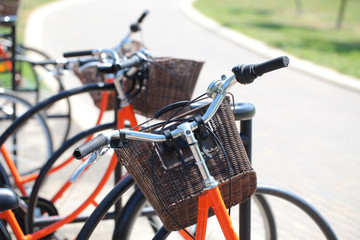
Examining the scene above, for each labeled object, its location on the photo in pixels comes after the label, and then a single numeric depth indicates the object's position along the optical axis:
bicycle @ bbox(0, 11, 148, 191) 6.44
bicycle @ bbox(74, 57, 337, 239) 3.33
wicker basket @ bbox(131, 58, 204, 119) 6.02
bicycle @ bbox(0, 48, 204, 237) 5.95
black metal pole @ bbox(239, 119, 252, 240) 4.55
